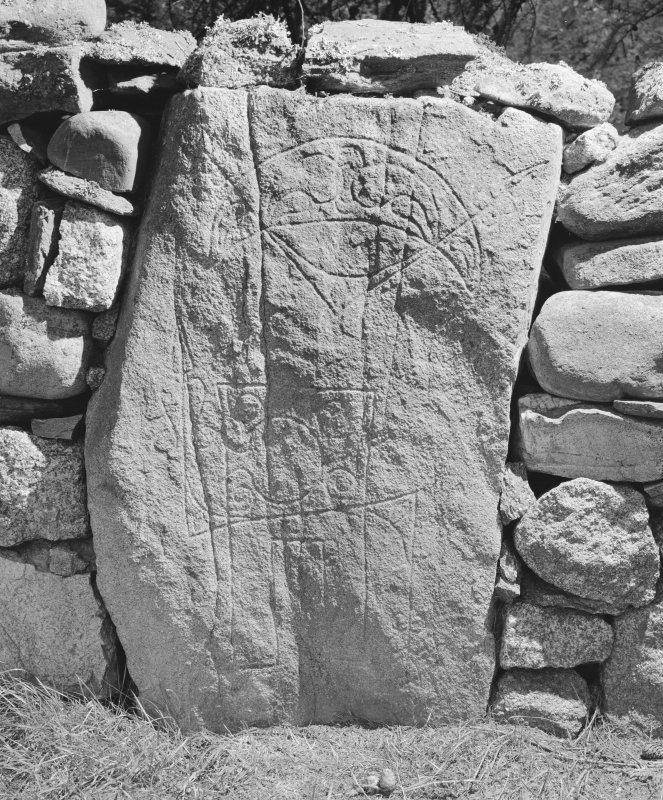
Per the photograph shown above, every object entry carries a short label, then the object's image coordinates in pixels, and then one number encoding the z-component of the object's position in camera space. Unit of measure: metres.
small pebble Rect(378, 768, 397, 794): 2.07
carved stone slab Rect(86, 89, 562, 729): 2.03
